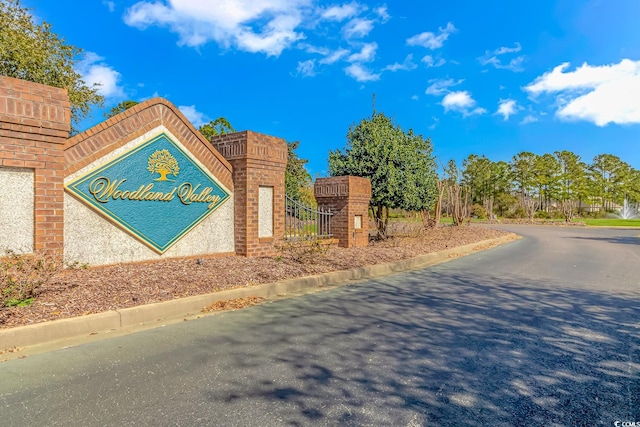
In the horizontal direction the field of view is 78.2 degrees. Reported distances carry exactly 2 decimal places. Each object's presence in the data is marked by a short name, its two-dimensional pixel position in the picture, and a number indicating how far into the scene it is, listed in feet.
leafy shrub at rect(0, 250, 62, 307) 15.79
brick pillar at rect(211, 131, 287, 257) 29.55
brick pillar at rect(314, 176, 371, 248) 40.57
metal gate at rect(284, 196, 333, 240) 37.17
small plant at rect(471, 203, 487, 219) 157.79
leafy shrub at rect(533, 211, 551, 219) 164.25
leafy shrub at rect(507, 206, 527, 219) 162.20
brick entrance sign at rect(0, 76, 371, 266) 19.60
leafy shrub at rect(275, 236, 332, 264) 29.99
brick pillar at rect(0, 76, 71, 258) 18.94
